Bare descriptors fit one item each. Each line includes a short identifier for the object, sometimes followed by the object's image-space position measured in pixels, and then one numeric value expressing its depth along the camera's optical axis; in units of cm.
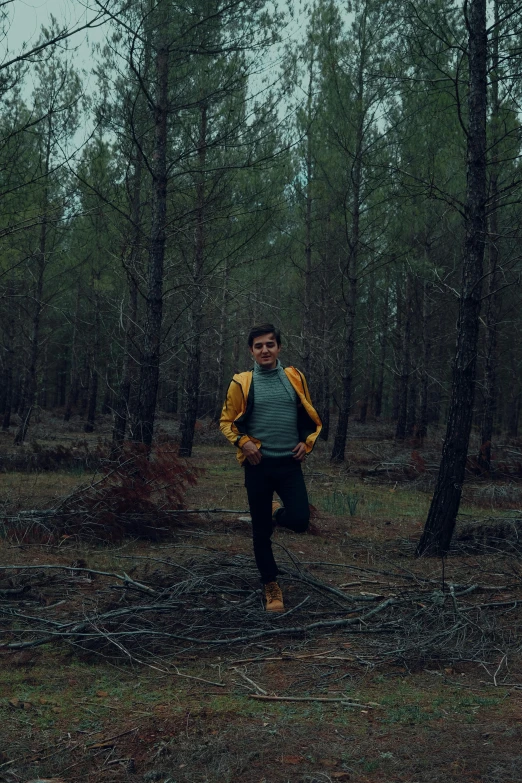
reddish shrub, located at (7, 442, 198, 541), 771
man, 503
